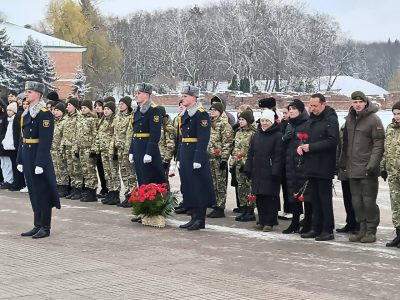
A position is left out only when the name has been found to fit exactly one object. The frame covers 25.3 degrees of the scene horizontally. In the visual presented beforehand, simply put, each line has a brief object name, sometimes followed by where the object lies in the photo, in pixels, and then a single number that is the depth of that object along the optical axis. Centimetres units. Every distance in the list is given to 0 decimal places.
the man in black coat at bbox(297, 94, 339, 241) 1161
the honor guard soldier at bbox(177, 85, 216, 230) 1269
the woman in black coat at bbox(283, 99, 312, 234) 1225
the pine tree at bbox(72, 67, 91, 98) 7586
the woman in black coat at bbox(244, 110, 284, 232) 1247
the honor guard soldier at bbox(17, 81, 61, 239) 1192
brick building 8062
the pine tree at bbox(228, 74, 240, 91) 8206
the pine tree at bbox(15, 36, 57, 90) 6644
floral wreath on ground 1279
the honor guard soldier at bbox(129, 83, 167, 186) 1358
